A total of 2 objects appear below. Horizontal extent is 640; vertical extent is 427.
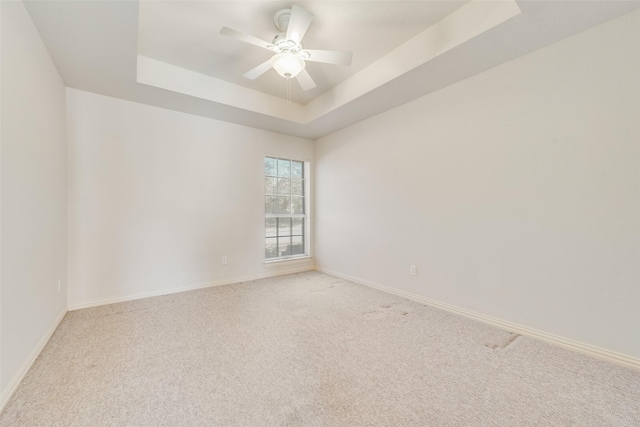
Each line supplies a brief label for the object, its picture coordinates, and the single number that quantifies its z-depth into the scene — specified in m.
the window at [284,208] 4.44
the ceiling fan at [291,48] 1.93
